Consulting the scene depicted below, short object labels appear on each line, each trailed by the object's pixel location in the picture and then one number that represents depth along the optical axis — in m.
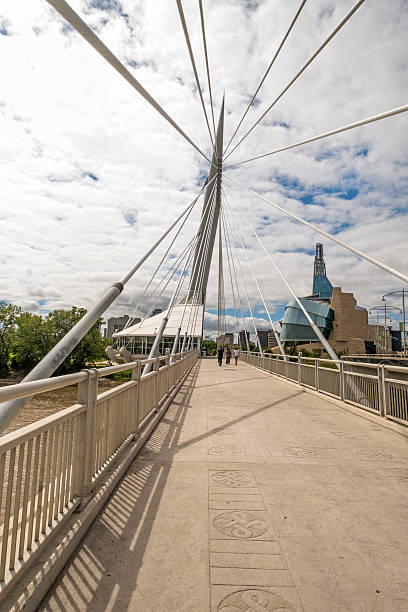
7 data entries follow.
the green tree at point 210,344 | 128.82
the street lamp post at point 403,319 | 47.17
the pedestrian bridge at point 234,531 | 2.28
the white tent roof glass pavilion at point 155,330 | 55.50
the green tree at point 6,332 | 39.16
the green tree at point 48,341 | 37.78
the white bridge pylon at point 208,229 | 32.91
